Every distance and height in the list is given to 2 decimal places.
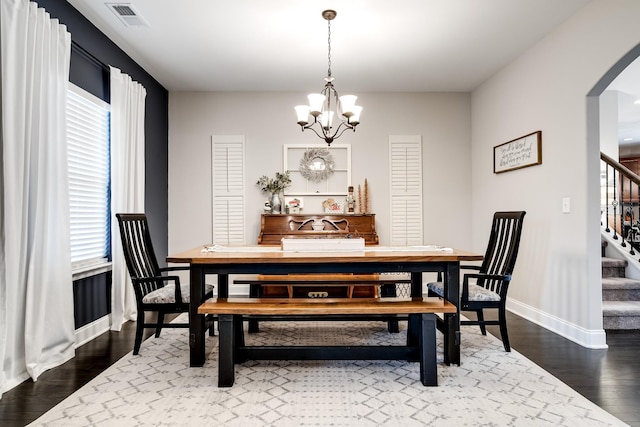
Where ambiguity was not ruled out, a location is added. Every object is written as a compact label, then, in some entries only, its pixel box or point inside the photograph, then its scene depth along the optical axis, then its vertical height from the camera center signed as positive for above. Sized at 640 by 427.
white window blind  3.16 +0.36
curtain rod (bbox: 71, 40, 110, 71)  3.10 +1.43
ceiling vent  3.02 +1.71
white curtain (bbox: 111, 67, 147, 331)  3.58 +0.45
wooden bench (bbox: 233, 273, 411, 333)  3.21 -0.62
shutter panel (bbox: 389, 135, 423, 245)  5.20 +0.39
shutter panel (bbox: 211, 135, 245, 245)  5.13 +0.41
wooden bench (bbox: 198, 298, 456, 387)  2.25 -0.69
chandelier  2.85 +0.85
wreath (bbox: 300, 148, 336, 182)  5.13 +0.73
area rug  1.89 -1.02
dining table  2.36 -0.31
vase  4.95 +0.18
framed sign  3.68 +0.69
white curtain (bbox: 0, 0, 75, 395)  2.27 +0.14
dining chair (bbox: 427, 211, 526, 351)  2.77 -0.46
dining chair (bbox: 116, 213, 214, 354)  2.78 -0.48
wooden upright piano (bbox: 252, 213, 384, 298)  4.77 -0.11
